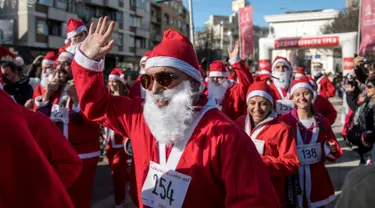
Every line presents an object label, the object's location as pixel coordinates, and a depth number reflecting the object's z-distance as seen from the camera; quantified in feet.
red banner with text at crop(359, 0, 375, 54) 36.42
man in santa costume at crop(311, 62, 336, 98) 31.10
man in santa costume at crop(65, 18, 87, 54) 17.99
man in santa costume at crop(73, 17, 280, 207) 6.27
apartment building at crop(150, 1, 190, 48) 186.80
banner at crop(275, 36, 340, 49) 53.47
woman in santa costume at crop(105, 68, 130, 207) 17.44
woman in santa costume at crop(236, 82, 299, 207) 10.07
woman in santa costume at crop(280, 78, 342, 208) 12.21
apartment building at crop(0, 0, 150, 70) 102.12
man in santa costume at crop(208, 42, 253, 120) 18.93
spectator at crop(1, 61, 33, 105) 16.81
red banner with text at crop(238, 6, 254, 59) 55.52
